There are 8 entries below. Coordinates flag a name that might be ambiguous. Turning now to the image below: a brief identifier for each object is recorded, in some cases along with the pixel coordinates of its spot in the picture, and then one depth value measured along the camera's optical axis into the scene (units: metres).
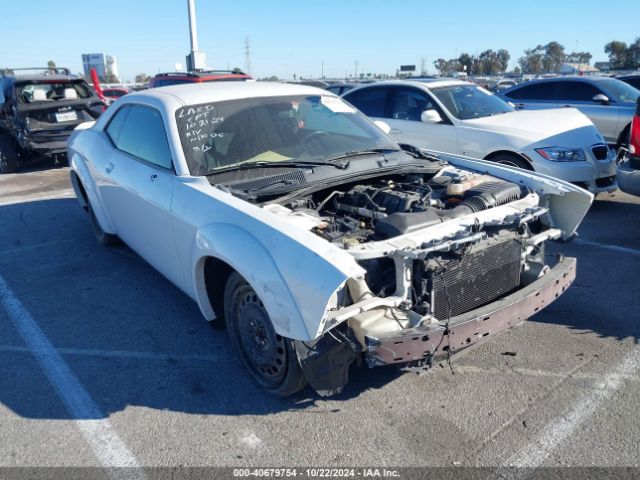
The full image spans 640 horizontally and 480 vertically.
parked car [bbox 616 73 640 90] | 11.72
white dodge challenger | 2.73
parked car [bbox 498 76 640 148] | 9.26
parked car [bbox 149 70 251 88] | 10.55
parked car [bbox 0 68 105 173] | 10.40
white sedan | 6.48
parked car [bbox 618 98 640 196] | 5.80
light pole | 16.56
